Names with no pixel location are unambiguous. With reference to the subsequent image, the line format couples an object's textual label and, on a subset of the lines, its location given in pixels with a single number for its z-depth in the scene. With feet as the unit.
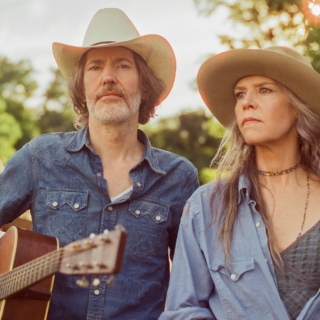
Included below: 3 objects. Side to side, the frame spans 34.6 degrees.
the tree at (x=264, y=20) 30.91
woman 9.59
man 11.21
